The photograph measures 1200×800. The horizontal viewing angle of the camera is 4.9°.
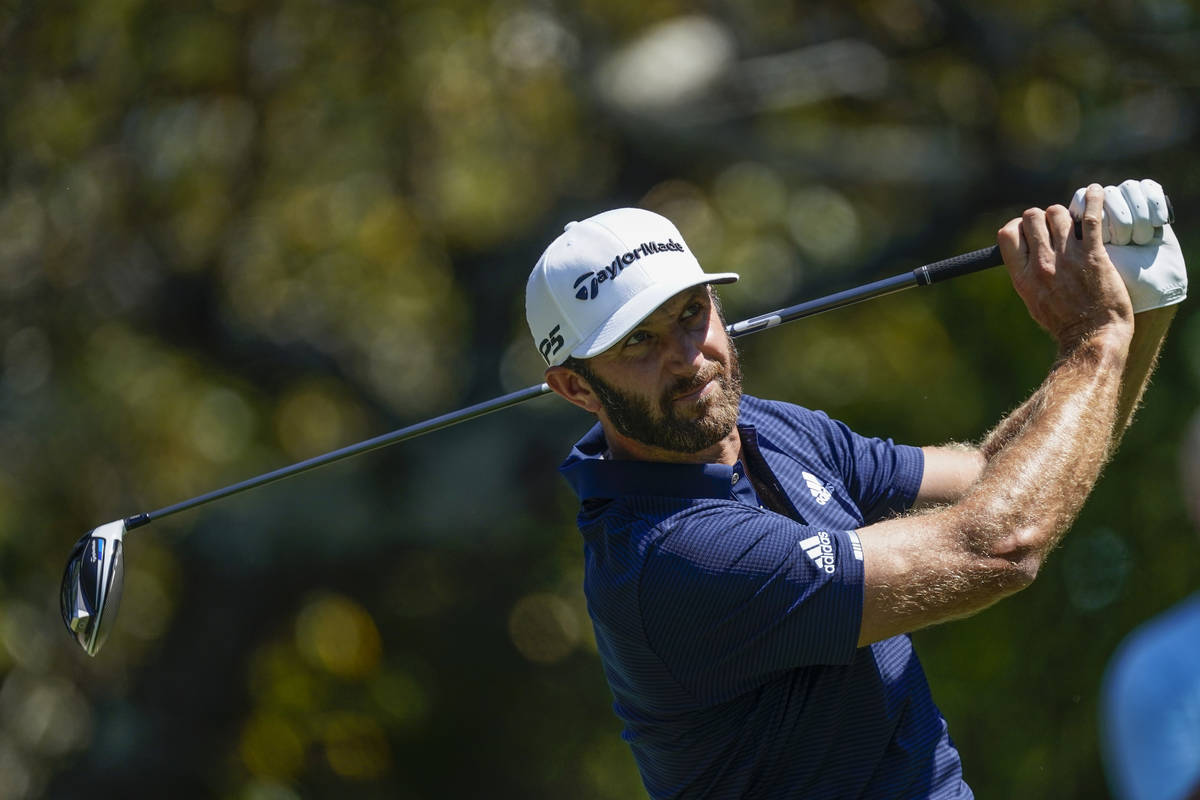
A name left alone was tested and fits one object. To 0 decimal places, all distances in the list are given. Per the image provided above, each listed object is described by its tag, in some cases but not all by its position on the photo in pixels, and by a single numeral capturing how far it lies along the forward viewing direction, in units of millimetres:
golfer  12062
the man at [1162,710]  11578
